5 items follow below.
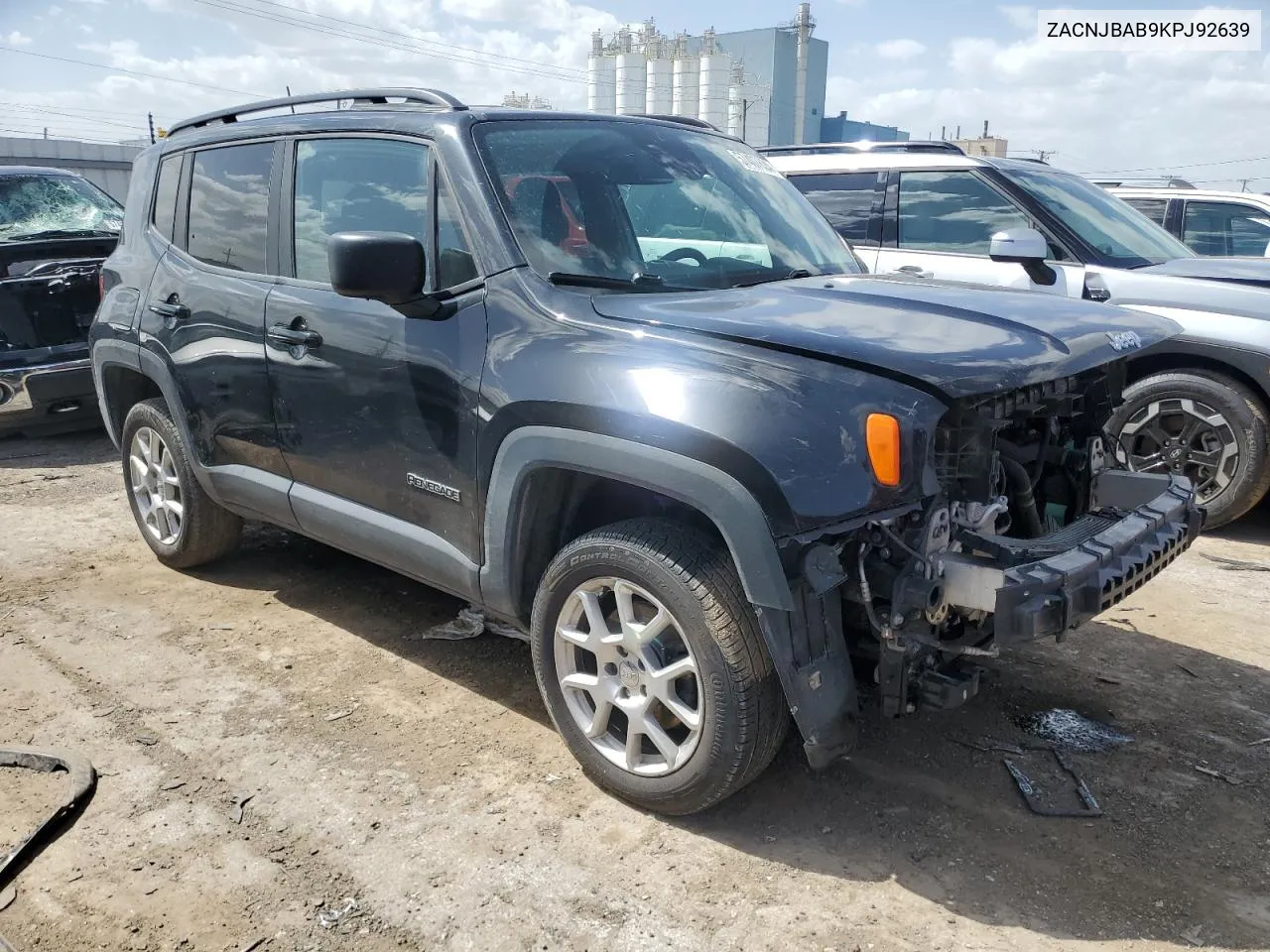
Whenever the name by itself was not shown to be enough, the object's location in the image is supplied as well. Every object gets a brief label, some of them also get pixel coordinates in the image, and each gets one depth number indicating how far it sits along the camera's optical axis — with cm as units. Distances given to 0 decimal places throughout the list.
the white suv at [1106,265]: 546
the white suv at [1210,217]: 841
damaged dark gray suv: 258
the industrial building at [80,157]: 2961
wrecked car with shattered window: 716
